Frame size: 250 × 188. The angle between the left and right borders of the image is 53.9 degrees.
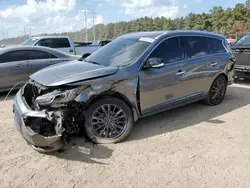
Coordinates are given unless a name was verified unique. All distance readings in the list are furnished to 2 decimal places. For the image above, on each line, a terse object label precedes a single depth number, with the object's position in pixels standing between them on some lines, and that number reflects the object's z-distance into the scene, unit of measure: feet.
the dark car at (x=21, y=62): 22.04
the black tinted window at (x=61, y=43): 40.71
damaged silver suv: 11.39
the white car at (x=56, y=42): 39.14
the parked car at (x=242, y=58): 25.23
